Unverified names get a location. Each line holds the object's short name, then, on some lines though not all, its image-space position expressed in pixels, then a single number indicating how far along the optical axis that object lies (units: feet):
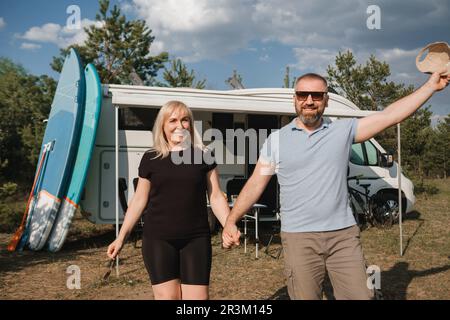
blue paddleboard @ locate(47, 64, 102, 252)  22.25
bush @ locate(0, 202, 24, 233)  29.47
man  8.02
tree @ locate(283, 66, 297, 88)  64.95
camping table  20.85
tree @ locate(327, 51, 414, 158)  76.74
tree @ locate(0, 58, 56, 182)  52.49
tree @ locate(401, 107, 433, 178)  59.21
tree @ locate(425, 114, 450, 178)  89.04
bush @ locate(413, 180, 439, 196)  51.55
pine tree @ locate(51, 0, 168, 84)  67.26
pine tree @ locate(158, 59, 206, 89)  67.67
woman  8.21
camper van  23.26
